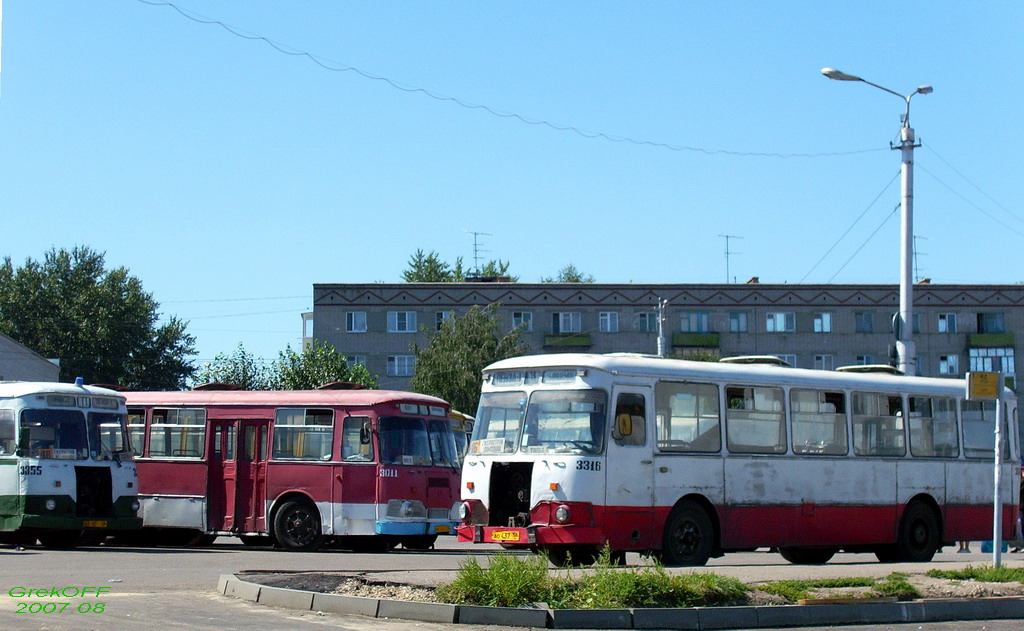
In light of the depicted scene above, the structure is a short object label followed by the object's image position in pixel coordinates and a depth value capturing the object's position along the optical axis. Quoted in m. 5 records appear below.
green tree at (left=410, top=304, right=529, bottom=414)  69.50
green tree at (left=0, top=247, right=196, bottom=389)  84.44
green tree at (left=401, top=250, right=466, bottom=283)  105.69
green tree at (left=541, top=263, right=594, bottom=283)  118.31
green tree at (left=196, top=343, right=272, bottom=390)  72.94
